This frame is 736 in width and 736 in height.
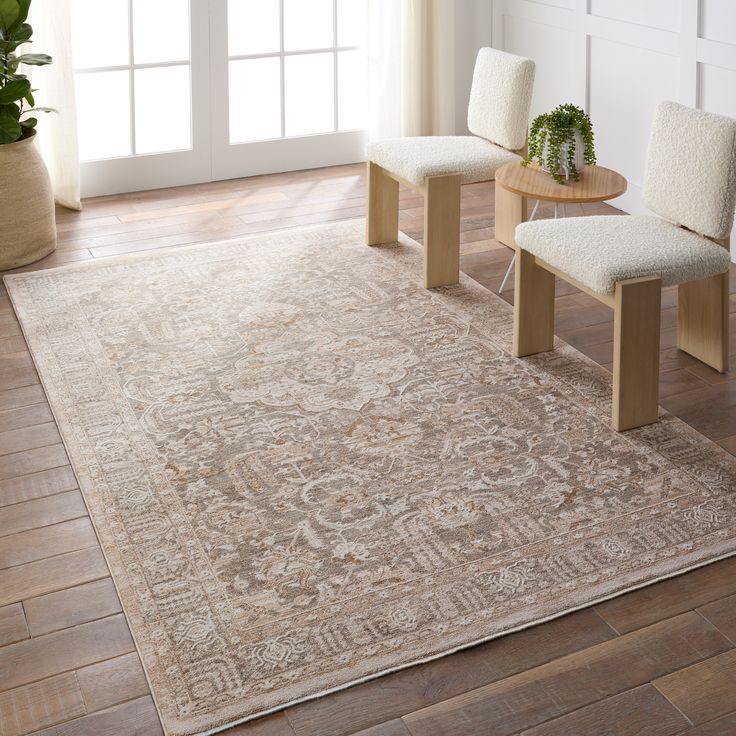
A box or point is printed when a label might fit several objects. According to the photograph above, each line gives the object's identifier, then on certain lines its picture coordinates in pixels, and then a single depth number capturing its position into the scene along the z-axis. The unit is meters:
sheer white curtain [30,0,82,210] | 4.64
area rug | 2.31
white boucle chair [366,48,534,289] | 4.03
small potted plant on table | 3.71
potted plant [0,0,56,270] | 4.01
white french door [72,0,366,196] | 5.02
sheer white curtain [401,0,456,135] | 5.39
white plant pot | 3.73
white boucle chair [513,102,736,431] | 3.01
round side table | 3.58
